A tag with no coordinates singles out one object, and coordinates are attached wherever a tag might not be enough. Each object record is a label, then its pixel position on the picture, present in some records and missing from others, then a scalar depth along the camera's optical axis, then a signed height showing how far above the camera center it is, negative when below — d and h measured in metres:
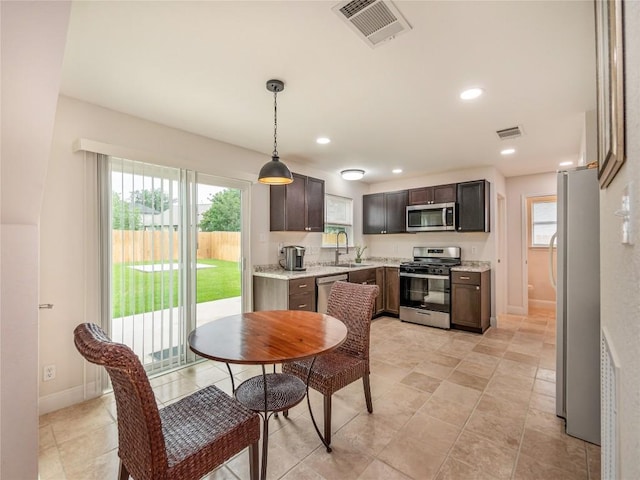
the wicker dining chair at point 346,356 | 1.91 -0.88
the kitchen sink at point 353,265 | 5.10 -0.47
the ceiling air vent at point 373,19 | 1.52 +1.18
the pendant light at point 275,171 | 2.32 +0.54
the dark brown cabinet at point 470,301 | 4.21 -0.91
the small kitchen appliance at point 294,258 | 4.14 -0.28
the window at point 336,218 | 5.22 +0.36
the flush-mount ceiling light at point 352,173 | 4.58 +1.00
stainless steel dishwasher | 3.81 -0.69
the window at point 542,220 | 5.49 +0.33
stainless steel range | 4.48 -0.80
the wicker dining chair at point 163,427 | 1.08 -0.87
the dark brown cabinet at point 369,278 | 4.46 -0.63
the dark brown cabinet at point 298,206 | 4.06 +0.46
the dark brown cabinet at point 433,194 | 4.78 +0.73
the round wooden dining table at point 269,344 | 1.47 -0.57
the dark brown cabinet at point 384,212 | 5.35 +0.48
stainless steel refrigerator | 1.99 -0.46
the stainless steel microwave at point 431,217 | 4.71 +0.34
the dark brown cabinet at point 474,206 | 4.46 +0.48
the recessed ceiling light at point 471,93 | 2.34 +1.16
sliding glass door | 2.71 -0.17
